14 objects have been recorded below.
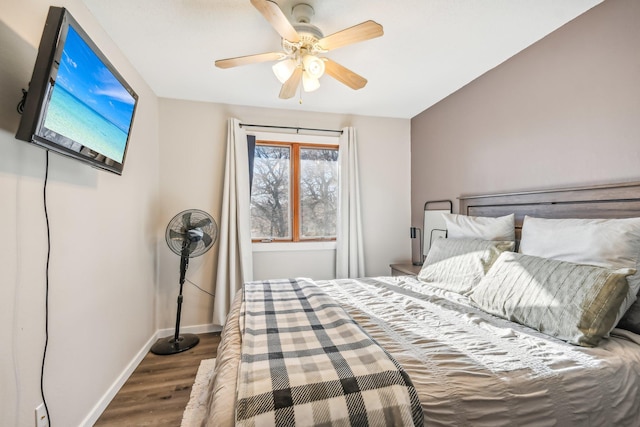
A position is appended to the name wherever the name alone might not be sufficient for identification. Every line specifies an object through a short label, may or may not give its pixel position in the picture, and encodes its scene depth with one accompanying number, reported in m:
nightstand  2.83
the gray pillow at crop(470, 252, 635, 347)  1.19
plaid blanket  0.83
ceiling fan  1.49
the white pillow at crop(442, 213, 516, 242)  2.04
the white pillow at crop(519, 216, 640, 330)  1.31
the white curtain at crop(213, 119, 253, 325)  2.98
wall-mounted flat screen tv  1.06
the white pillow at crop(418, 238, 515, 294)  1.89
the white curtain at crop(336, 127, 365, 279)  3.31
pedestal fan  2.60
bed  0.89
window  3.32
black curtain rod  3.14
